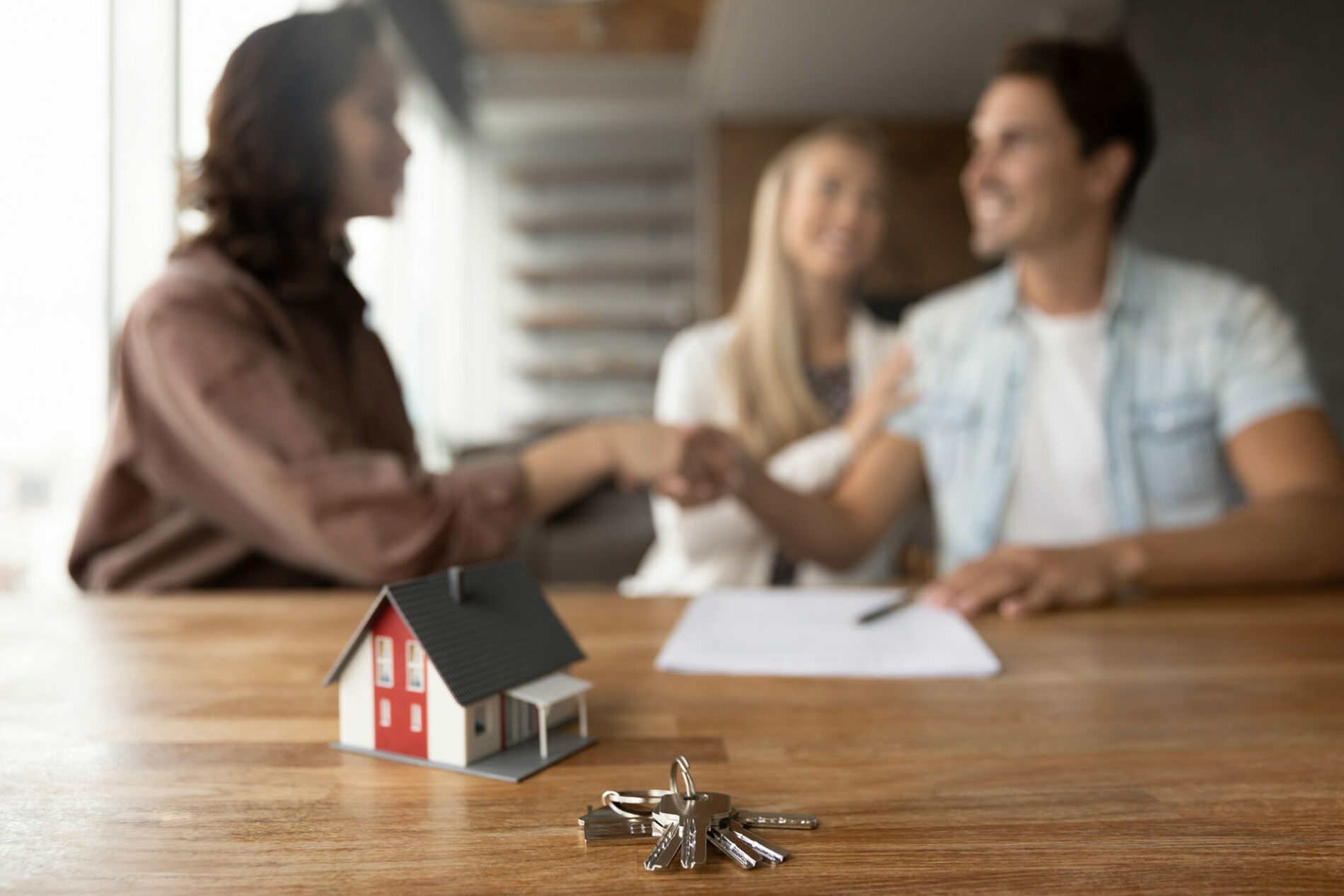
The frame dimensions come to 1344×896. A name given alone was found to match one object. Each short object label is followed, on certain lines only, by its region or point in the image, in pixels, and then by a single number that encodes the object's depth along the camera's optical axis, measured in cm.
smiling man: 143
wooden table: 38
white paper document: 72
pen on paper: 86
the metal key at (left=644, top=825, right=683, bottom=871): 37
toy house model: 48
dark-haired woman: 104
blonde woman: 180
